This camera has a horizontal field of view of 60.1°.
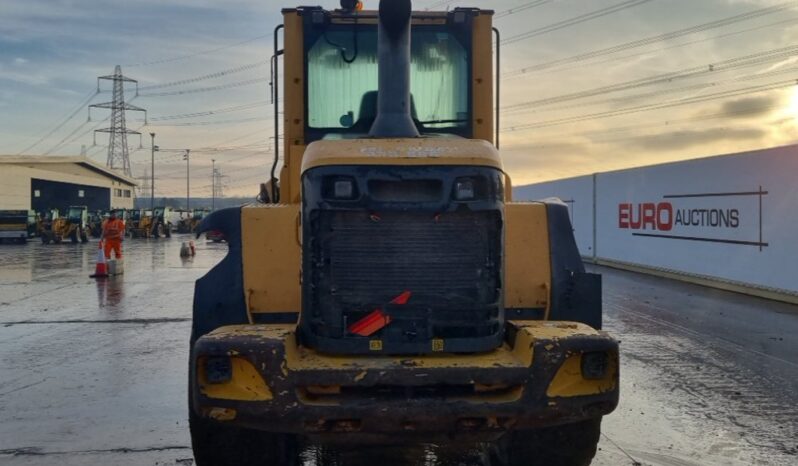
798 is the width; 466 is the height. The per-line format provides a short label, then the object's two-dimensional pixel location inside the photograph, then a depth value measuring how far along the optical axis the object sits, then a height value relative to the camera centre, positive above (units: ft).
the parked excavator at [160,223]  151.64 -0.32
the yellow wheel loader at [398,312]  11.44 -1.74
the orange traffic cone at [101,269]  60.64 -4.15
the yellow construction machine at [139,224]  151.23 -0.49
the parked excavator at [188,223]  178.60 -0.40
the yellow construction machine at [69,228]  125.08 -1.04
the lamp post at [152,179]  239.91 +14.84
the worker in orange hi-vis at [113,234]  60.95 -1.09
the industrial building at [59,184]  172.65 +11.90
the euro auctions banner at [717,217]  42.96 +0.09
